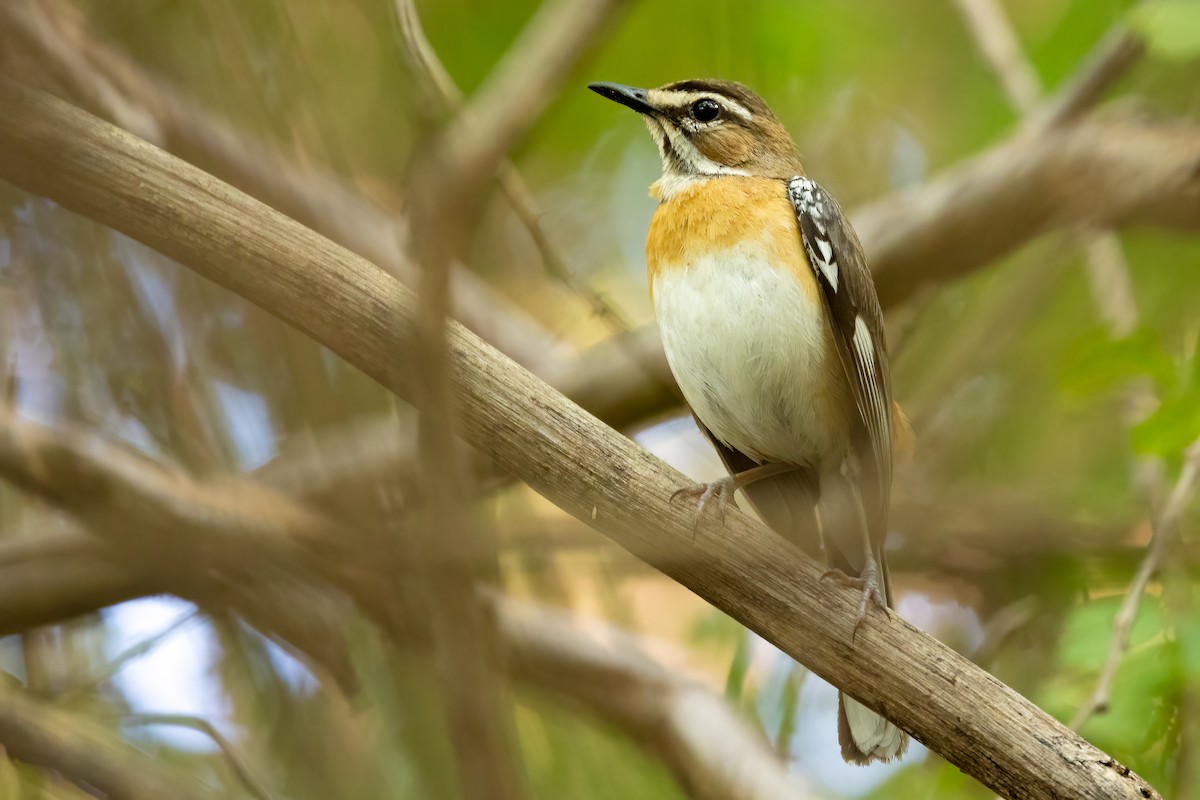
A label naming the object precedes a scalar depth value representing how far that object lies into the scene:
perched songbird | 8.91
